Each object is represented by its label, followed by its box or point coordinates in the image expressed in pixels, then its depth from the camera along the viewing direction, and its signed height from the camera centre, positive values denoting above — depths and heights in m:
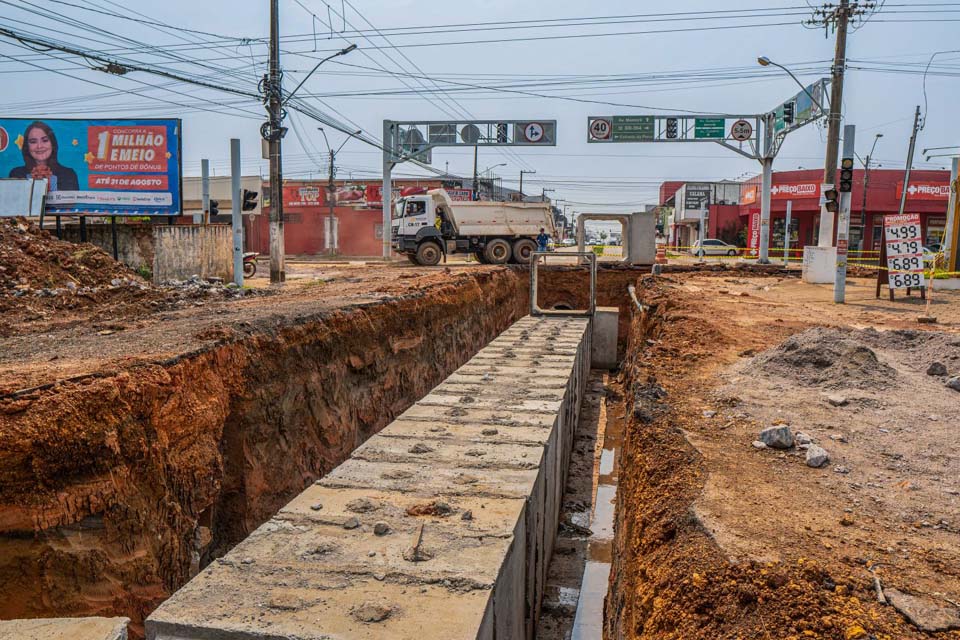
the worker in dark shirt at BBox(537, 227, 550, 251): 26.69 +0.22
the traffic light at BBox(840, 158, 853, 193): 14.07 +1.44
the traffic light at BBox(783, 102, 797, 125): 24.09 +4.45
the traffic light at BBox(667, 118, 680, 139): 26.97 +4.33
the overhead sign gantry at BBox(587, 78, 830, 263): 24.42 +4.19
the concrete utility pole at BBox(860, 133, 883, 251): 36.38 +1.90
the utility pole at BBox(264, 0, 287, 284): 17.73 +2.17
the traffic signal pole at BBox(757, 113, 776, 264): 25.41 +2.33
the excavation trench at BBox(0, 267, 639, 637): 5.25 -1.95
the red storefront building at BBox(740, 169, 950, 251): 37.16 +2.46
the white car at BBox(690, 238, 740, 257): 41.28 +0.03
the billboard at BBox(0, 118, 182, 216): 16.97 +1.80
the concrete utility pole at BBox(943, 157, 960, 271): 16.03 +0.53
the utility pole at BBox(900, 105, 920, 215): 33.97 +4.63
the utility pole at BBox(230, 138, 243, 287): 16.31 +0.60
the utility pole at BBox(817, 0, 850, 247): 19.02 +3.59
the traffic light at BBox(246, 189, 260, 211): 17.67 +0.95
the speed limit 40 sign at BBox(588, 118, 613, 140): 27.25 +4.34
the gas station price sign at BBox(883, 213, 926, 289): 13.64 +0.02
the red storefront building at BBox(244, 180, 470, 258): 41.81 +1.26
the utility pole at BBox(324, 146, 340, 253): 41.41 +0.98
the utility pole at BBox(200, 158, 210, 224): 20.31 +1.53
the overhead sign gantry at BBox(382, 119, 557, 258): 28.41 +4.13
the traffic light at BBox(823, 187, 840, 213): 14.92 +1.00
